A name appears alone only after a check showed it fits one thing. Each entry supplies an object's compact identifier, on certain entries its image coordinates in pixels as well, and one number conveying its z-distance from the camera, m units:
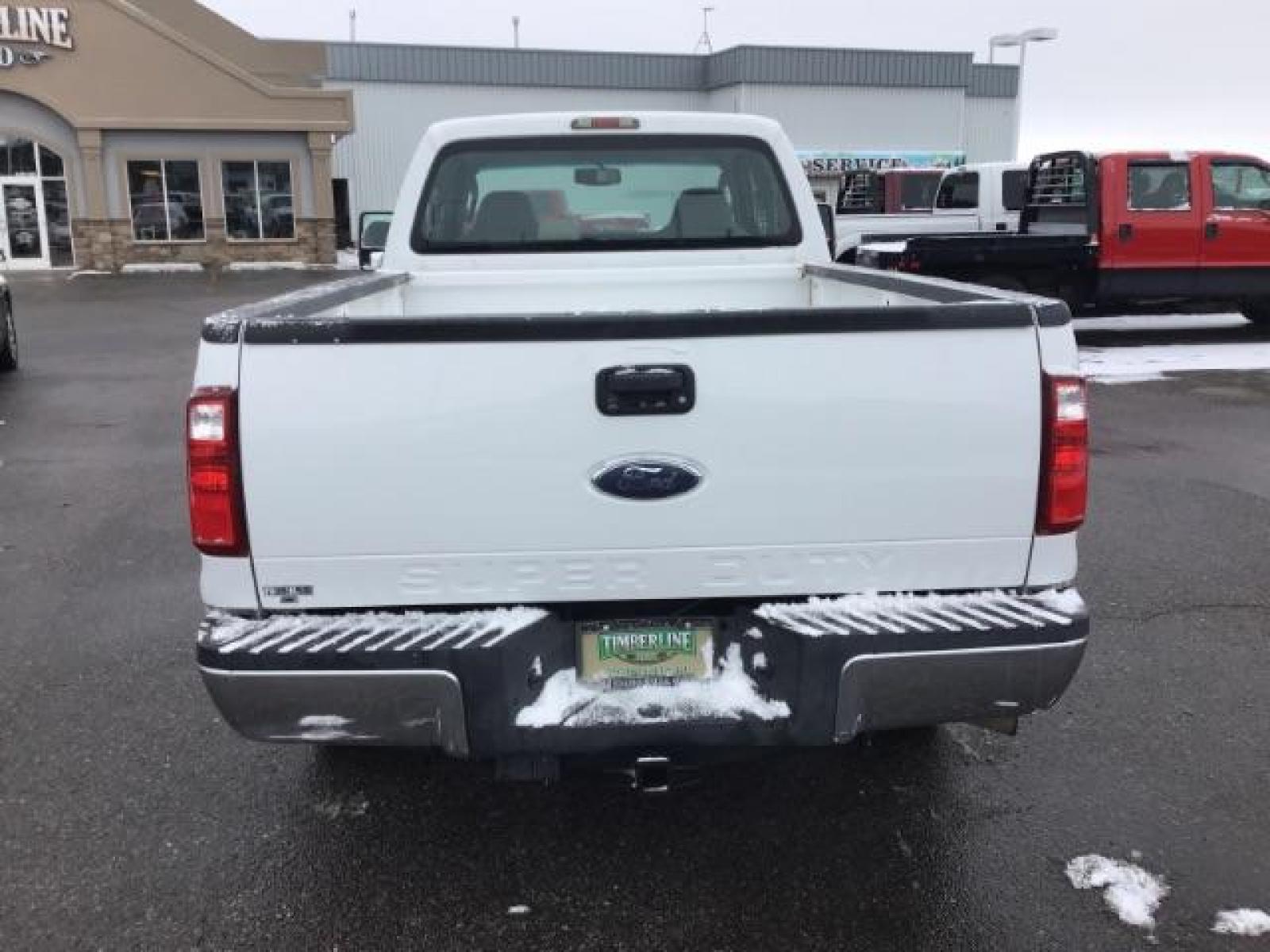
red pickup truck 13.28
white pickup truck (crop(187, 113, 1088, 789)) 2.63
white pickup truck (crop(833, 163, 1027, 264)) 18.91
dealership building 26.97
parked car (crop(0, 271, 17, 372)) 12.26
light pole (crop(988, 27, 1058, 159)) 29.33
